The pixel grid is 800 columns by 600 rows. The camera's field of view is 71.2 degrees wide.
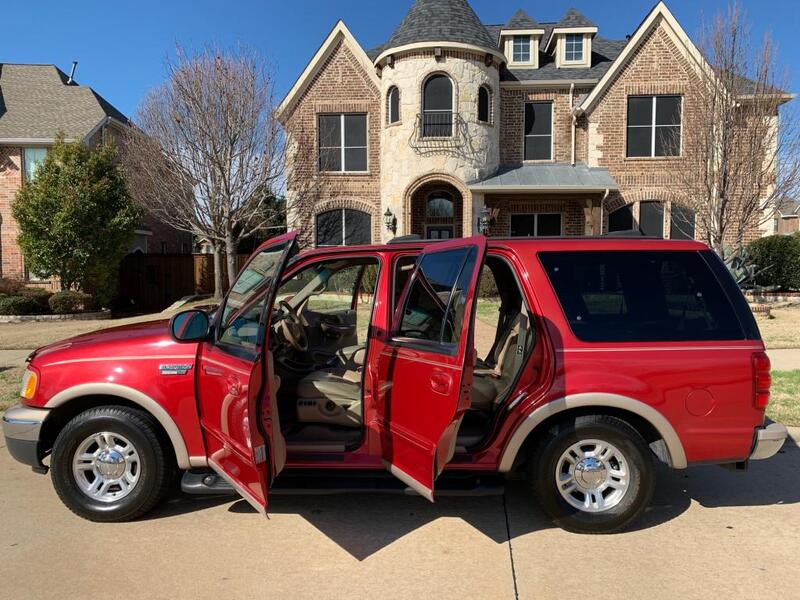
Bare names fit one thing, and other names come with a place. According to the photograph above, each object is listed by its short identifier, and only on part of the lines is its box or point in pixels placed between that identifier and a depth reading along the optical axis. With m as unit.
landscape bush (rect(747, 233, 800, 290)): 17.12
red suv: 3.27
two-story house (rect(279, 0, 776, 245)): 17.00
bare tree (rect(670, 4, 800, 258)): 13.90
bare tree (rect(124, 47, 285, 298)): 15.69
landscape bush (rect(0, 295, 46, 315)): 14.79
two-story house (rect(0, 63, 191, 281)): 19.47
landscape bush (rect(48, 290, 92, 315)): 15.23
